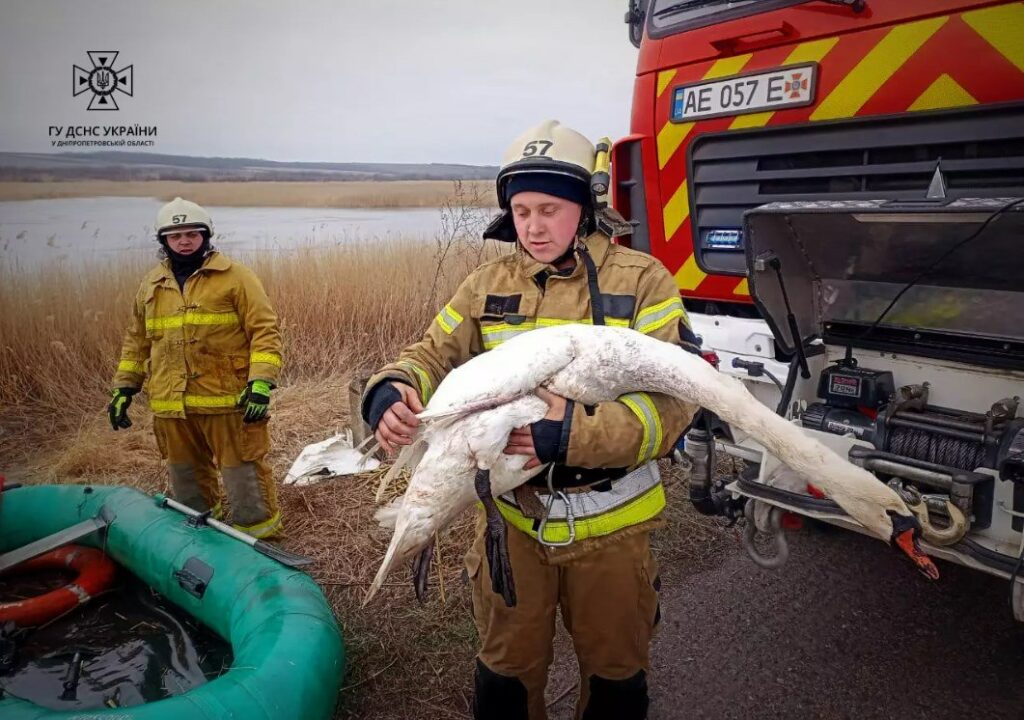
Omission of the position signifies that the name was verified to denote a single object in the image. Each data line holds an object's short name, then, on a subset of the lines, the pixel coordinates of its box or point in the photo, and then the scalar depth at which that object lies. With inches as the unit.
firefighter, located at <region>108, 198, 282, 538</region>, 160.2
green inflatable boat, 87.4
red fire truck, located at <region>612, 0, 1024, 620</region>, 91.5
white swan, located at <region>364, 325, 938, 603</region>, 72.9
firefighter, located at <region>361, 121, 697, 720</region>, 80.7
